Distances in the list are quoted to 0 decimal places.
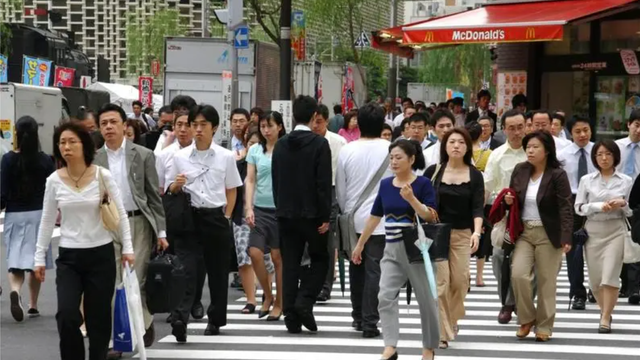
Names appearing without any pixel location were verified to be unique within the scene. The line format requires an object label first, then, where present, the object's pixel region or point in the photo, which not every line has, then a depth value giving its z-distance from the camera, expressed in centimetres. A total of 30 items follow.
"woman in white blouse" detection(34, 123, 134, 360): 841
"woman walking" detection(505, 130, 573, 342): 1075
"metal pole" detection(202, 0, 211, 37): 4674
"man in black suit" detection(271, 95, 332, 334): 1087
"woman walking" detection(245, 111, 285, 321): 1216
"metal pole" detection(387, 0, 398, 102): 4506
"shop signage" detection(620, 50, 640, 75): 2264
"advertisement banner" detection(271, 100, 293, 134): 2009
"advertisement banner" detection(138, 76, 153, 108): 5028
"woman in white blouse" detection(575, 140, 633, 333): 1146
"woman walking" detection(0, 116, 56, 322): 1196
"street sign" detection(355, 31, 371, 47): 4211
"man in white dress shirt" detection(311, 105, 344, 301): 1244
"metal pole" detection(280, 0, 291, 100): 2077
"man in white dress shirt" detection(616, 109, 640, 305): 1357
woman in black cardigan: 1052
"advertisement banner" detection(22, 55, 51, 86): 3675
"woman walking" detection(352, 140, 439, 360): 938
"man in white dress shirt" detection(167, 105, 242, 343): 1057
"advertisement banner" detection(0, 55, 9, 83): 3289
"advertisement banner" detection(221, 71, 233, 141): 2172
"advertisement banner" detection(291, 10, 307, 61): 2889
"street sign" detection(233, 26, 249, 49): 2111
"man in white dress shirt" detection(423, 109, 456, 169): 1370
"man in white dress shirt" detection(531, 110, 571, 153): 1309
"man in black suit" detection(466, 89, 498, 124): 2164
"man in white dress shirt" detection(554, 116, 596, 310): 1344
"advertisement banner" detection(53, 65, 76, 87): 4150
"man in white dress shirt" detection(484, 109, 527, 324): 1246
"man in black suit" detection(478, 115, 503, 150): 1532
